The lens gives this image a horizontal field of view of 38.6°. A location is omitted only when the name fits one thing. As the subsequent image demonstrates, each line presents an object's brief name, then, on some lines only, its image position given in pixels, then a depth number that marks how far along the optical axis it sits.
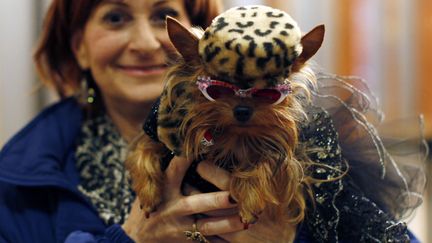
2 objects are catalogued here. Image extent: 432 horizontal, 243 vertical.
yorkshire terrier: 0.75
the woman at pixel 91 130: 1.26
